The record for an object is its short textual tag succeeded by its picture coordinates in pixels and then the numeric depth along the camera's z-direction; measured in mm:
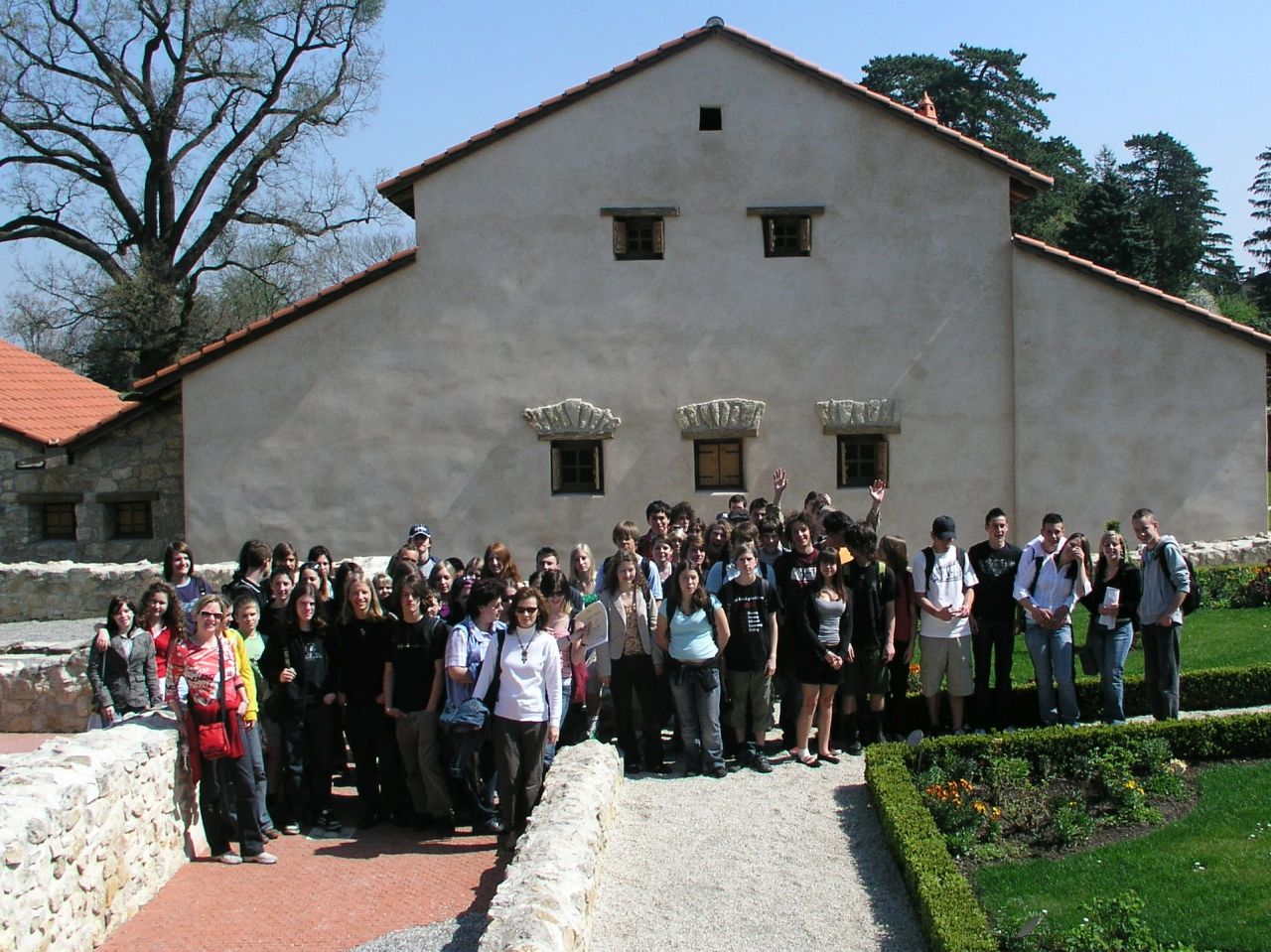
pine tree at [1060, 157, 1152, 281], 39562
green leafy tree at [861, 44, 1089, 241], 52938
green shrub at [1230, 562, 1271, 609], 16297
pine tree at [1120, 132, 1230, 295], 56281
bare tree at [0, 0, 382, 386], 34875
